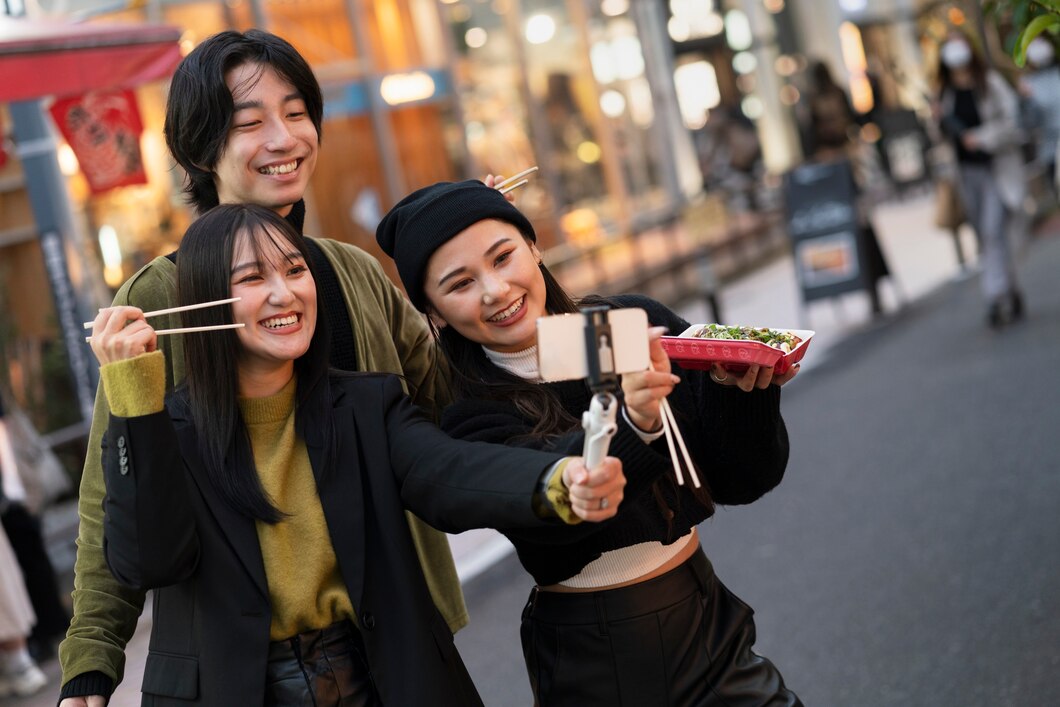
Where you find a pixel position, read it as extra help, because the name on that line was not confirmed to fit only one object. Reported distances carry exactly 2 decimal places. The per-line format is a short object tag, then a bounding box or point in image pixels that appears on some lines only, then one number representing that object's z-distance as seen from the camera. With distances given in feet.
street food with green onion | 8.66
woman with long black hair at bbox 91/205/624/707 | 7.94
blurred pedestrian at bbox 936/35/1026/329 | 33.12
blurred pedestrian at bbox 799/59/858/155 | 61.16
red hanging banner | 27.07
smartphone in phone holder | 6.98
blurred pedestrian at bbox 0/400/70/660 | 22.45
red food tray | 8.37
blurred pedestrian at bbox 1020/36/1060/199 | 36.50
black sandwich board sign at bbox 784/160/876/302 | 40.19
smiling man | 10.14
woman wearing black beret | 8.82
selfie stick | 6.97
